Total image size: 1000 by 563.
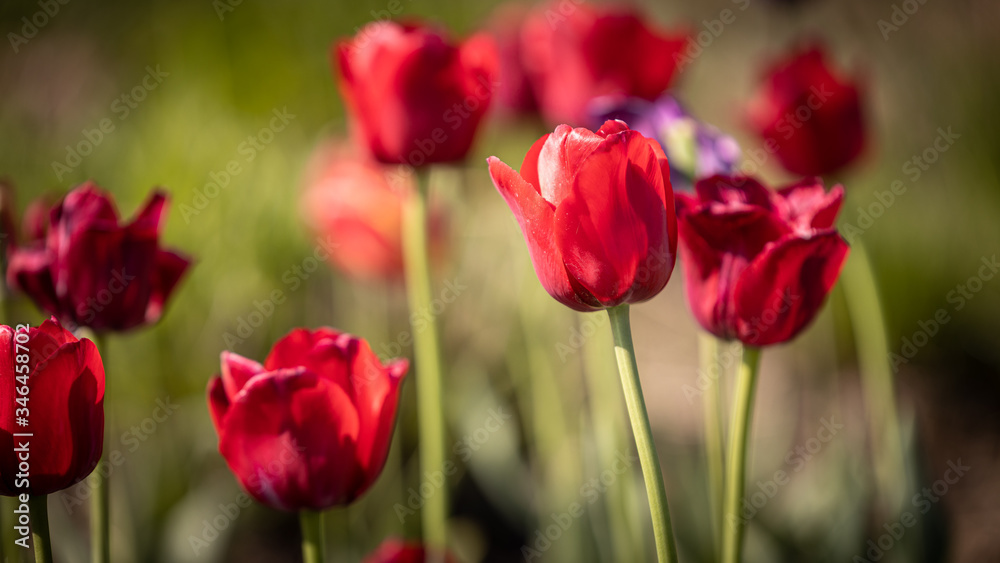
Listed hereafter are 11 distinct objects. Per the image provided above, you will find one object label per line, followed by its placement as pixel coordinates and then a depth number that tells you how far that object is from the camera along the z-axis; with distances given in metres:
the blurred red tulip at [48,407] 1.04
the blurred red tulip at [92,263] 1.11
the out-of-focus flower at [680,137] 1.19
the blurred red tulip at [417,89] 1.22
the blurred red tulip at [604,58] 1.28
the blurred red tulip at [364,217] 1.81
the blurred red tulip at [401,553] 1.18
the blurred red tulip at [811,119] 1.31
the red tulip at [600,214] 1.04
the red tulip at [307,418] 1.06
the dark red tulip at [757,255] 1.06
